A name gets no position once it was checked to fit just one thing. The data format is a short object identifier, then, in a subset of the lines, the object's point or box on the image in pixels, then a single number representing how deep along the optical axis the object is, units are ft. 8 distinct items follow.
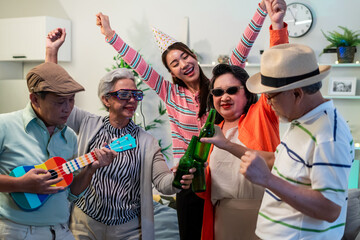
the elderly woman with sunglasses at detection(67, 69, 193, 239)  6.95
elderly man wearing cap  5.63
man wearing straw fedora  4.18
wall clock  16.47
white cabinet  18.78
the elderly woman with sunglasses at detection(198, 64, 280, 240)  6.18
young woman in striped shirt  8.03
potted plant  15.44
